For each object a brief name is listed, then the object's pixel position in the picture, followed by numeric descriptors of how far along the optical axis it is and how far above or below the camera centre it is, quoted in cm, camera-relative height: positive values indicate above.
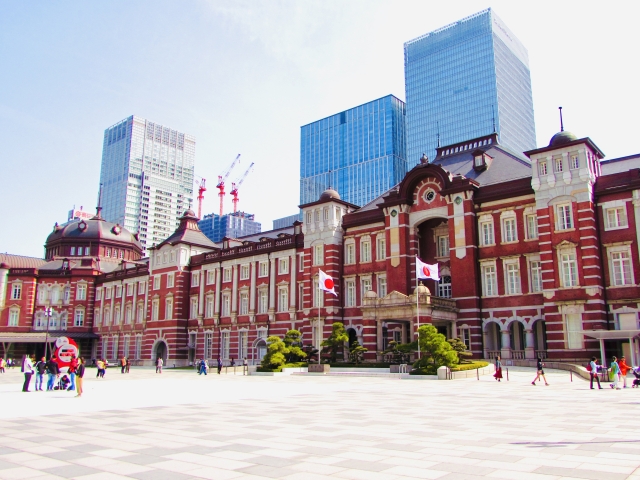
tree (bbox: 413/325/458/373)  3167 -35
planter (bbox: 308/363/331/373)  3900 -162
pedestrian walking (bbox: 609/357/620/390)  2377 -123
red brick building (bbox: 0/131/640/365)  3525 +603
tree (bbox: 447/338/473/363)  3549 -14
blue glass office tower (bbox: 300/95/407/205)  16012 +5683
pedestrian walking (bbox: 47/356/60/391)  2476 -112
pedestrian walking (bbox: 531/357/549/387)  2600 -136
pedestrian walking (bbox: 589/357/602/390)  2414 -120
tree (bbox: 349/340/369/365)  4189 -51
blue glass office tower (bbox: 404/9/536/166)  13012 +6098
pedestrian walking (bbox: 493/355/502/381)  2843 -141
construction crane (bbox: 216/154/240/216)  17125 +4666
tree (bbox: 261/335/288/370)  4022 -83
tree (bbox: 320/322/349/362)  4241 +37
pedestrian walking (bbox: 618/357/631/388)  2522 -121
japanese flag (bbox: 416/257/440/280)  3759 +483
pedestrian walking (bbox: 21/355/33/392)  2530 -117
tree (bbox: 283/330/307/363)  4269 -21
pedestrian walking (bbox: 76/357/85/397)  2151 -127
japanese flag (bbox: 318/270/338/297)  4212 +453
